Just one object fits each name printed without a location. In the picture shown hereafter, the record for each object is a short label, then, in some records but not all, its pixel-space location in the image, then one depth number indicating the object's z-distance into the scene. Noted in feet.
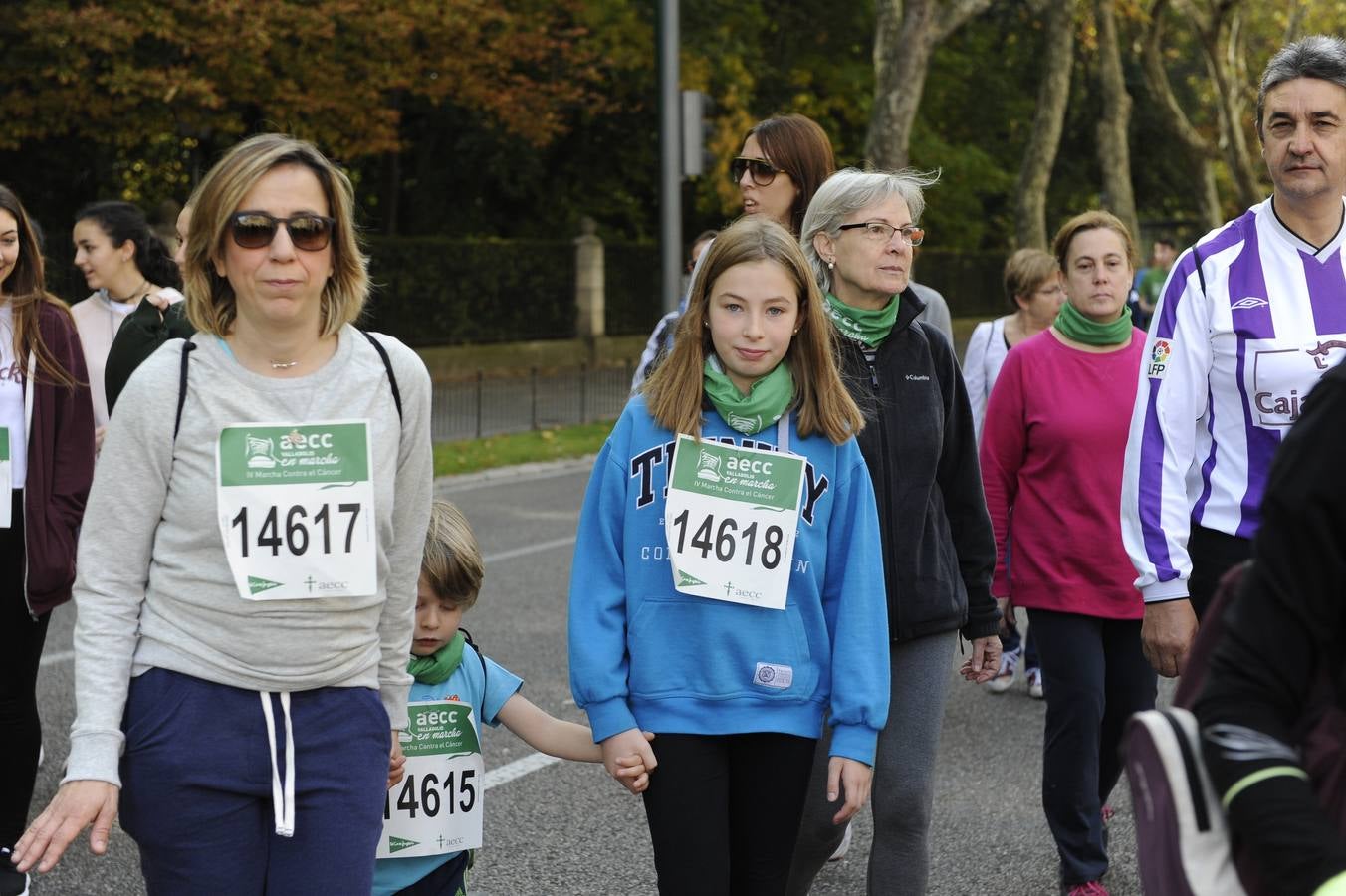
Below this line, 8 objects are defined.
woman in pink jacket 16.37
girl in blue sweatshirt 11.01
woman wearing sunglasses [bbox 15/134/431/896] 9.27
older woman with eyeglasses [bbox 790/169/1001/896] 13.24
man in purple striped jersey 12.29
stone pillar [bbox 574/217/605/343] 98.02
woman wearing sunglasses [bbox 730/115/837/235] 16.44
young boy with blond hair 12.10
